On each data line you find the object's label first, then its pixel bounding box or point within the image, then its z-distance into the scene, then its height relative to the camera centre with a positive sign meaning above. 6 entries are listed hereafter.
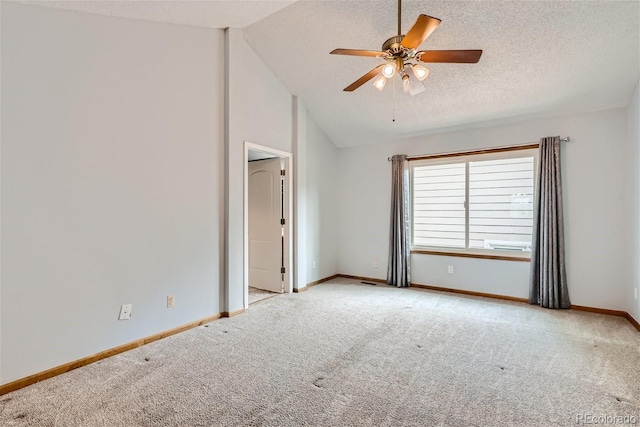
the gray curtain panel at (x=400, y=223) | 5.11 -0.18
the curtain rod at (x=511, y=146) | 4.00 +0.90
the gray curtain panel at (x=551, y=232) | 3.98 -0.25
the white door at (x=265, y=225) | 4.79 -0.21
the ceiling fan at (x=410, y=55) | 2.19 +1.19
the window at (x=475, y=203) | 4.38 +0.14
